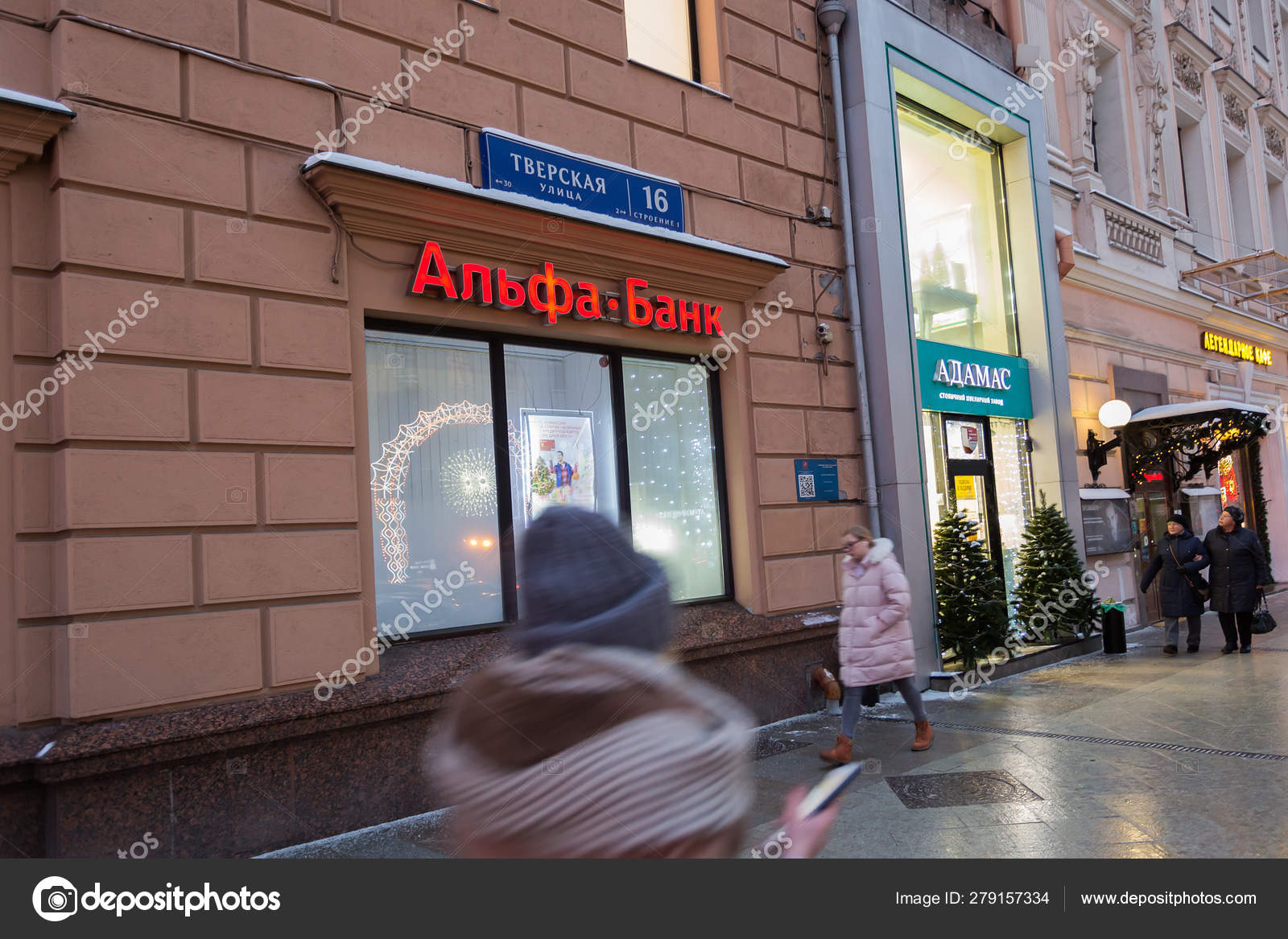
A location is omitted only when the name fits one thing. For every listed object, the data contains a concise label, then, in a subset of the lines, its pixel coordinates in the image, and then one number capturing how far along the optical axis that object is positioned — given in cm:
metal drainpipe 952
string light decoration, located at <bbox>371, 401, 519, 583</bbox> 642
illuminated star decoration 682
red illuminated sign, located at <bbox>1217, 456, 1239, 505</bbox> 1748
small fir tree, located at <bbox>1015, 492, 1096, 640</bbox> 1134
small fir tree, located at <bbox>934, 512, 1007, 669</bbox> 965
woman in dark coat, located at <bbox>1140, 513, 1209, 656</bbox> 1123
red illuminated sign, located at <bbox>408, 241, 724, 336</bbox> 645
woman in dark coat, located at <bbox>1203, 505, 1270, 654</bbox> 1102
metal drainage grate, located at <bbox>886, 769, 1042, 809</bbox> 564
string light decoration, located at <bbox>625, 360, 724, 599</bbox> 816
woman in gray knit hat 169
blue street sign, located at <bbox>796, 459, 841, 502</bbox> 891
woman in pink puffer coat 679
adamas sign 1055
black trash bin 1163
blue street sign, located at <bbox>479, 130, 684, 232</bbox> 682
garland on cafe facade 1362
